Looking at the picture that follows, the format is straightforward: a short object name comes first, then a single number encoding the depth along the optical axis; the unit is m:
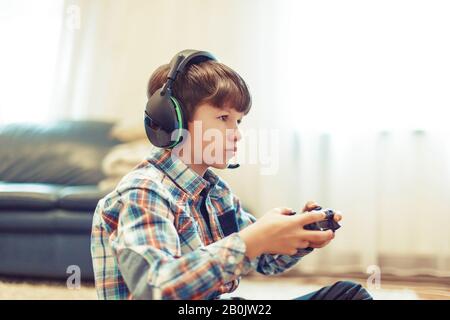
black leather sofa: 1.61
